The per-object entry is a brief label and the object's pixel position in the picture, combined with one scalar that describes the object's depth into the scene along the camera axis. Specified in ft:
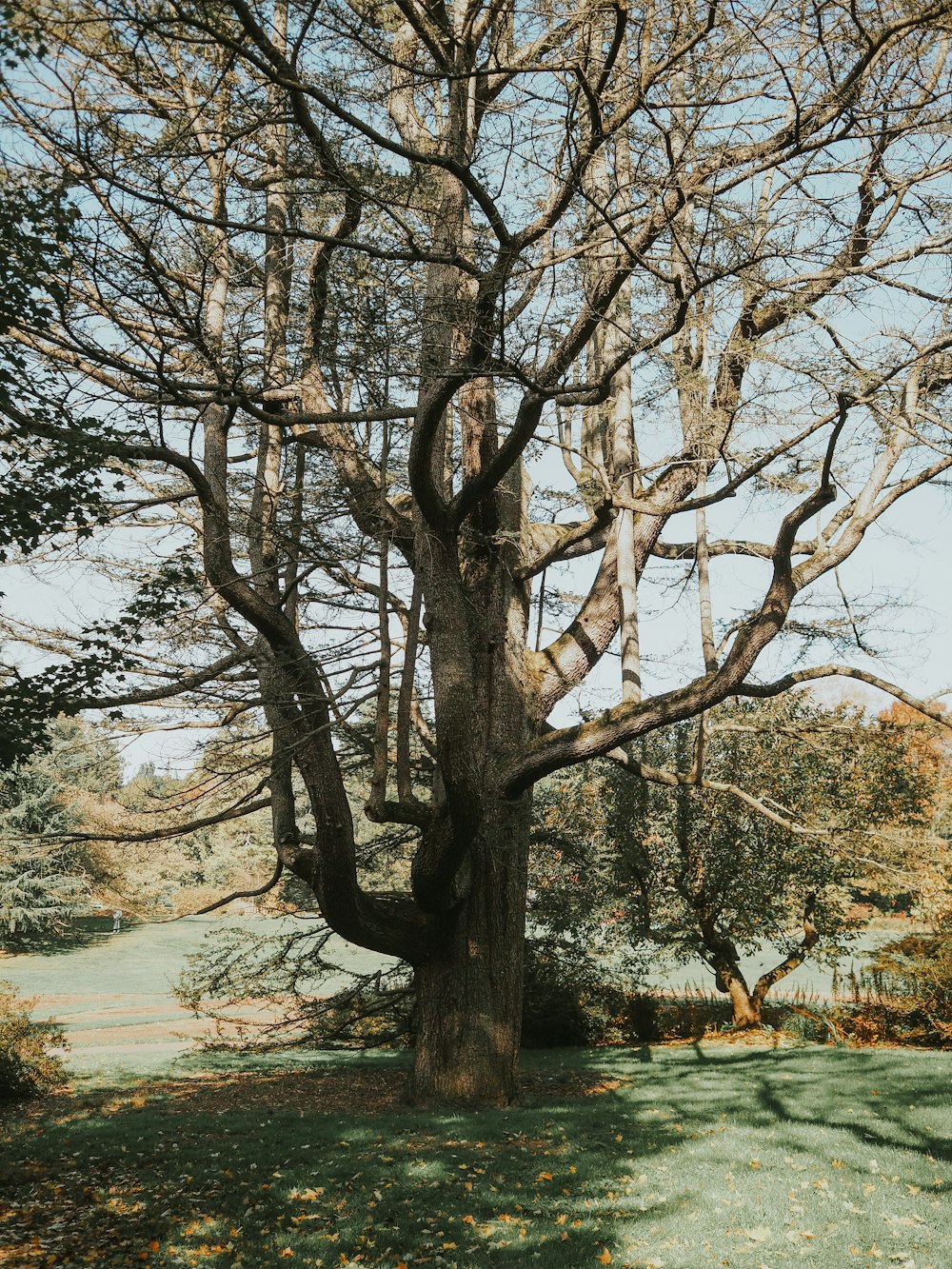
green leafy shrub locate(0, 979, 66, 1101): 32.83
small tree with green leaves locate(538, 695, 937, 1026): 43.75
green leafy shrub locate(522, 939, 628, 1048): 43.47
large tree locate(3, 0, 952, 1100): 17.58
